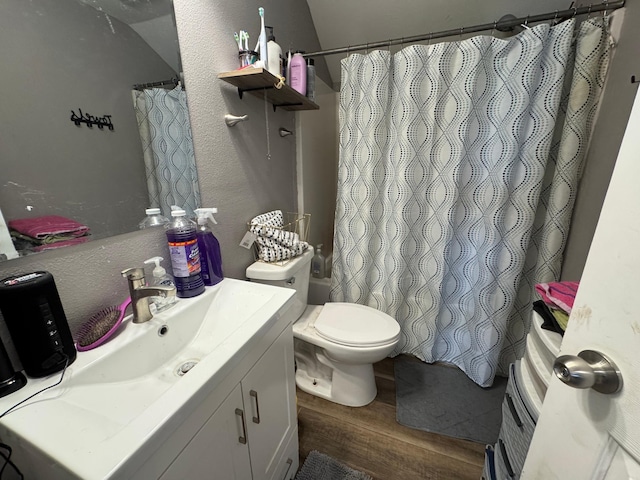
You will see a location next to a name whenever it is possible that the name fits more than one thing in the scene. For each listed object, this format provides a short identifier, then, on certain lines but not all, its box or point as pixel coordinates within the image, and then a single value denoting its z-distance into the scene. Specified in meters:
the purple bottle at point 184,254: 0.79
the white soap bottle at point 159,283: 0.74
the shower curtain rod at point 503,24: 1.01
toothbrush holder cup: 0.97
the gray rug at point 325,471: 1.07
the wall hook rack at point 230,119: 1.02
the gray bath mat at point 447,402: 1.26
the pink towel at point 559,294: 0.77
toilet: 1.20
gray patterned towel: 1.19
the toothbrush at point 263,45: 0.99
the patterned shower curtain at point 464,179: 1.13
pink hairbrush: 0.60
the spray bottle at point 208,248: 0.90
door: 0.34
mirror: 0.51
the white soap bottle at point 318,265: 1.92
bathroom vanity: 0.39
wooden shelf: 0.93
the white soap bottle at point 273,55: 1.06
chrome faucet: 0.67
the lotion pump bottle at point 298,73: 1.22
